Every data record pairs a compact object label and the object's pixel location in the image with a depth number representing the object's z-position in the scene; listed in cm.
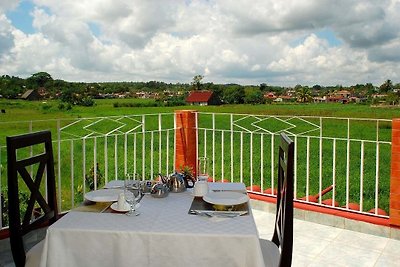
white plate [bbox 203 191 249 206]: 187
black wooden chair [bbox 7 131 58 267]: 195
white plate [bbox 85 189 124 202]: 196
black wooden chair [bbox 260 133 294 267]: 172
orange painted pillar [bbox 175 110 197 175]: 479
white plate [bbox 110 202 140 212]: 179
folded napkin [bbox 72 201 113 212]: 185
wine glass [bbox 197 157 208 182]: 223
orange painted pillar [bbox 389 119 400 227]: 324
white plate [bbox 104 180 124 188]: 228
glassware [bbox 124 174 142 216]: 177
